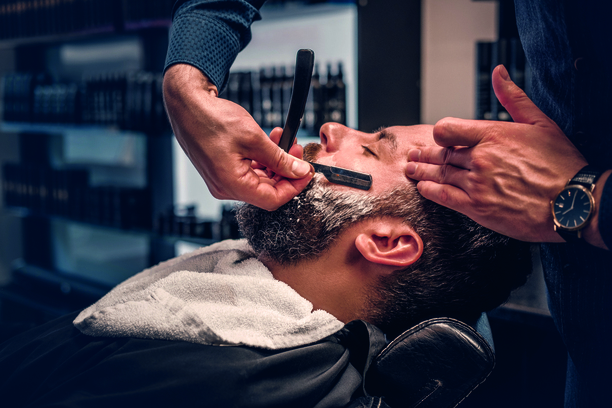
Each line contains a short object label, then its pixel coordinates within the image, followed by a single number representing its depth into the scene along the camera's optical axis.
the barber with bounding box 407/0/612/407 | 0.81
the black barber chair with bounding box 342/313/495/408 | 0.92
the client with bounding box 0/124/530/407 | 0.91
